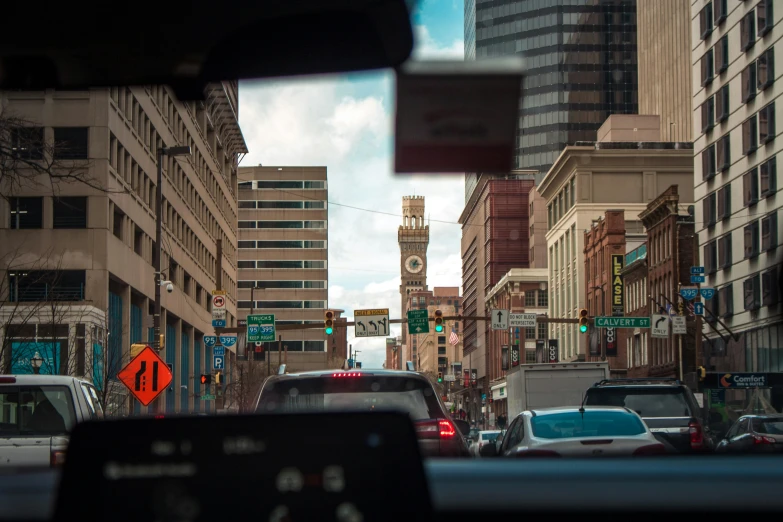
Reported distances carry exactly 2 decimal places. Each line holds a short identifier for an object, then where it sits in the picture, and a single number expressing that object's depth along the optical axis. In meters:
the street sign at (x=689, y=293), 47.93
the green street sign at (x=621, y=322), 51.09
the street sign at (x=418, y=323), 38.30
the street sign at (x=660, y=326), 52.81
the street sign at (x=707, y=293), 49.62
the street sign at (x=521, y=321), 42.38
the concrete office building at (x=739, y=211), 44.38
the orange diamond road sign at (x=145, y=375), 23.43
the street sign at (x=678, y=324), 49.78
